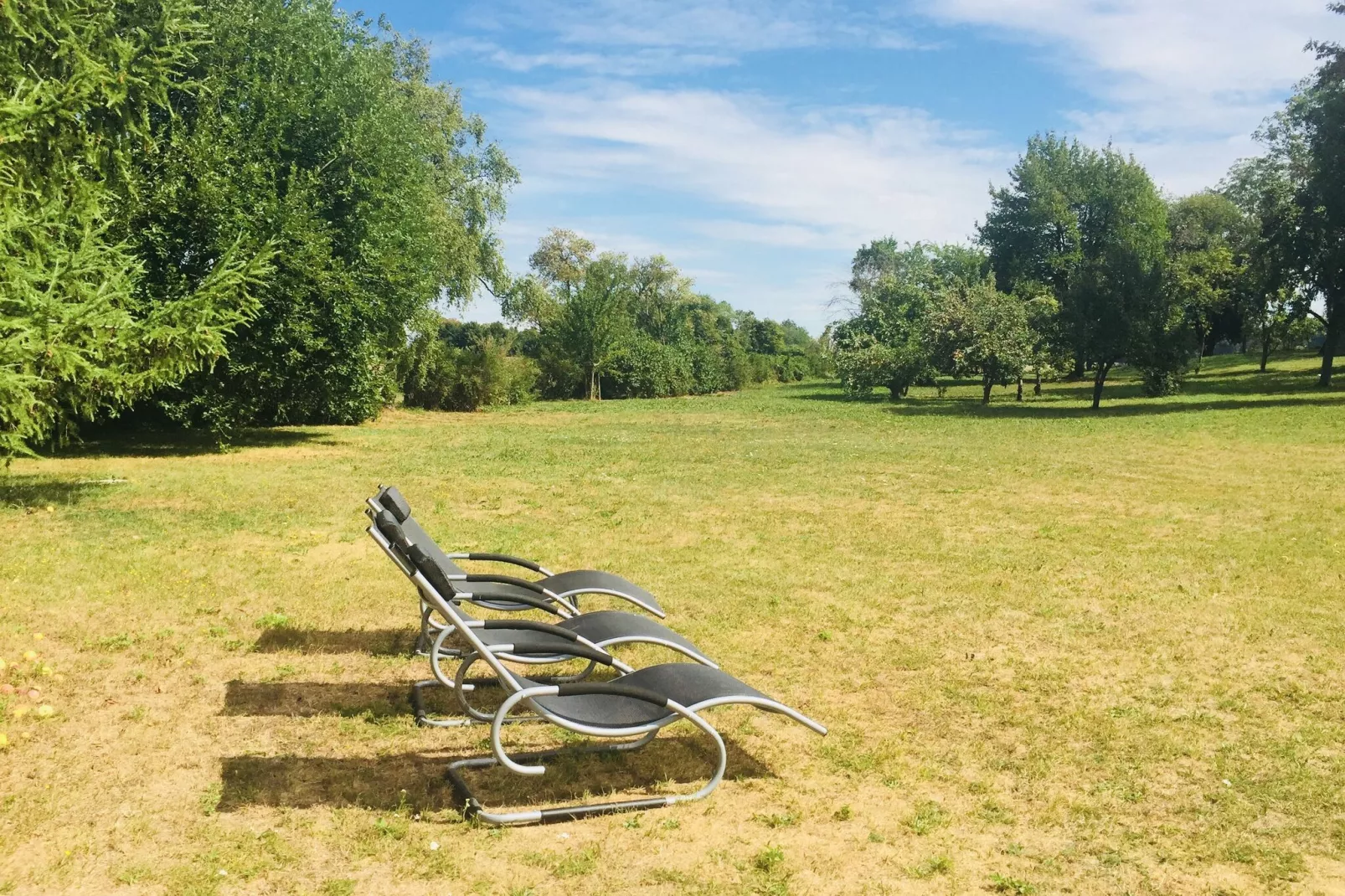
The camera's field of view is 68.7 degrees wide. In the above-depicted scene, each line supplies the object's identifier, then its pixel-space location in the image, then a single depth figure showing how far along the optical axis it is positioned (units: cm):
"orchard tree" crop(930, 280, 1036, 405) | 3291
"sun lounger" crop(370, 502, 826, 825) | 440
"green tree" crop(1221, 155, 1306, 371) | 3378
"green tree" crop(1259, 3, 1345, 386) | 2997
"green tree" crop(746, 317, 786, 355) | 8951
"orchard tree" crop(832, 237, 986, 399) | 3872
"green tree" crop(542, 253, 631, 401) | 4066
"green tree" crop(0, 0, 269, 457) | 1009
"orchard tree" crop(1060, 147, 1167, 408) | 2958
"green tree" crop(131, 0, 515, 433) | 1741
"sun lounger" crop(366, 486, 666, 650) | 634
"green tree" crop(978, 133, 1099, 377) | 5703
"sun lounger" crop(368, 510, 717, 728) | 487
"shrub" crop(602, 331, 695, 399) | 4438
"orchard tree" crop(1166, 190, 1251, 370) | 3206
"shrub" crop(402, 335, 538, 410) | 3234
